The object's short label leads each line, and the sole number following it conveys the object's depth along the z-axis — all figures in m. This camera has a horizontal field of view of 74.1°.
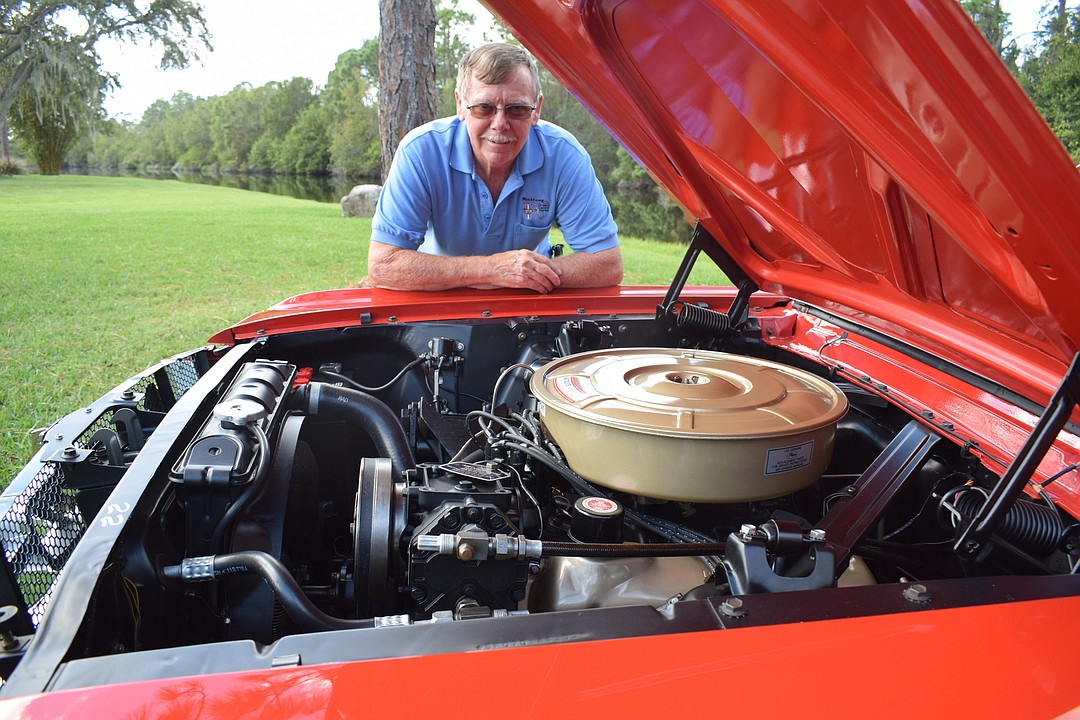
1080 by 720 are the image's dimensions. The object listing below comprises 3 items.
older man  2.63
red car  0.85
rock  16.73
